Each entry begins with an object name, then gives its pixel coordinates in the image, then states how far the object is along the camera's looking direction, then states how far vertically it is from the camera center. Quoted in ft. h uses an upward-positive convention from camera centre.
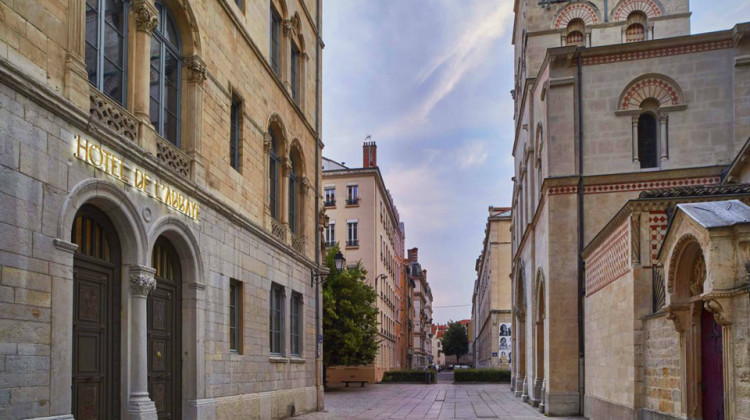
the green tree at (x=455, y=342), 390.62 -39.34
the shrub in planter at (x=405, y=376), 149.07 -22.59
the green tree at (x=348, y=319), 103.30 -7.03
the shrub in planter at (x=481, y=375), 146.41 -21.98
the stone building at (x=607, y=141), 60.75 +12.40
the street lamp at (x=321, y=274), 65.82 +0.02
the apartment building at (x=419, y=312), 325.03 -20.17
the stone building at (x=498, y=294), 171.94 -5.28
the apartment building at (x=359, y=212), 155.84 +14.46
